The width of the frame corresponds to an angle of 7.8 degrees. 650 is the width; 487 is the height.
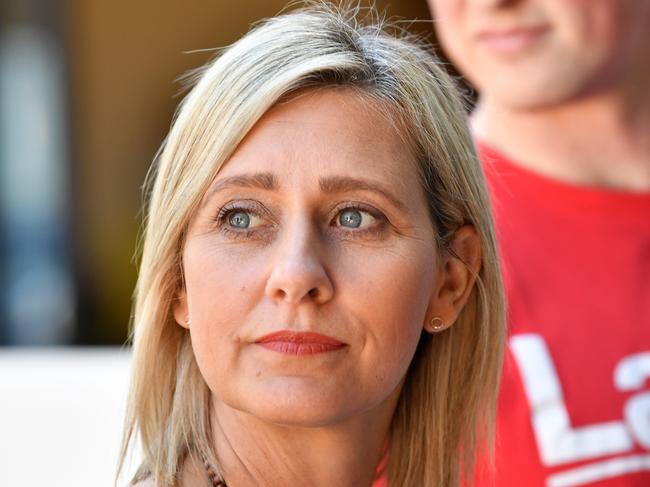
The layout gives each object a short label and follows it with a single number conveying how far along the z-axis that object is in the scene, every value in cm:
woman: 254
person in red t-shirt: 276
